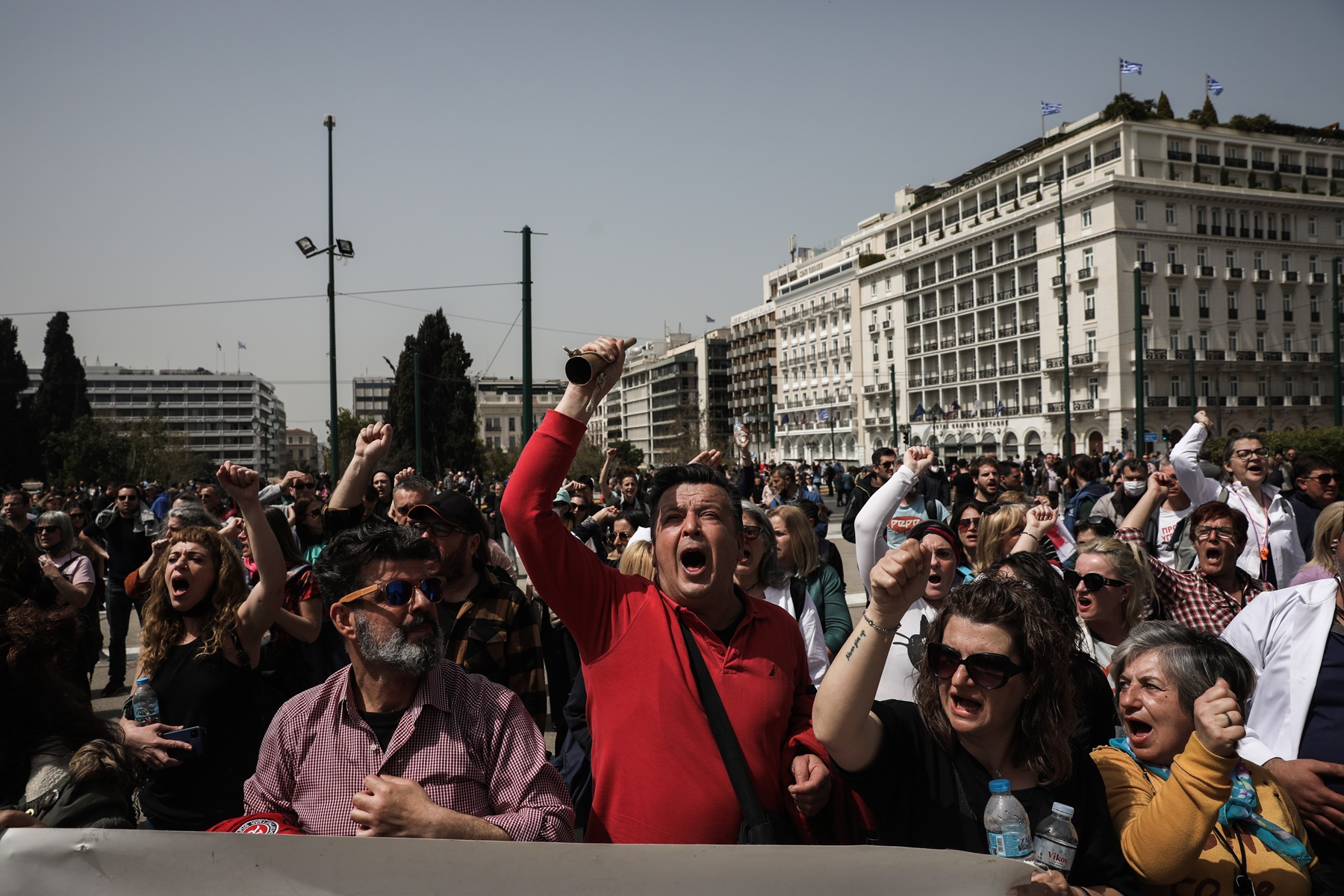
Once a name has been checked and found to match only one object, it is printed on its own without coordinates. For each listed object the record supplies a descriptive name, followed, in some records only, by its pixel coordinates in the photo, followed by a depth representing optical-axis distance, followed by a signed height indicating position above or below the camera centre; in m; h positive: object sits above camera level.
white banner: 2.08 -0.91
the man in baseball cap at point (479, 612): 3.89 -0.63
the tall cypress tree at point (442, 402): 62.66 +4.28
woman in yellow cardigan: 2.37 -0.92
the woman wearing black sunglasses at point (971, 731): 2.32 -0.71
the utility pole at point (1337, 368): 22.61 +2.03
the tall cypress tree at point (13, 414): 64.31 +4.05
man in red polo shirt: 2.49 -0.55
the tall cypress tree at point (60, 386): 72.44 +6.66
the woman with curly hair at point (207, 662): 3.40 -0.76
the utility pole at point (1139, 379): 29.96 +2.45
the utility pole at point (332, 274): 18.45 +3.80
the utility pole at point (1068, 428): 30.96 +1.00
